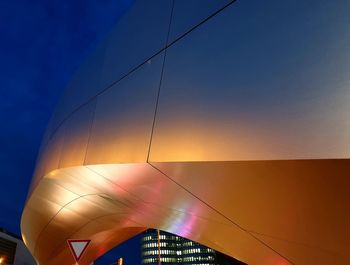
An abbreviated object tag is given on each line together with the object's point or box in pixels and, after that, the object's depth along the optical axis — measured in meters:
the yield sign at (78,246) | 8.01
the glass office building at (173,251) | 152.25
